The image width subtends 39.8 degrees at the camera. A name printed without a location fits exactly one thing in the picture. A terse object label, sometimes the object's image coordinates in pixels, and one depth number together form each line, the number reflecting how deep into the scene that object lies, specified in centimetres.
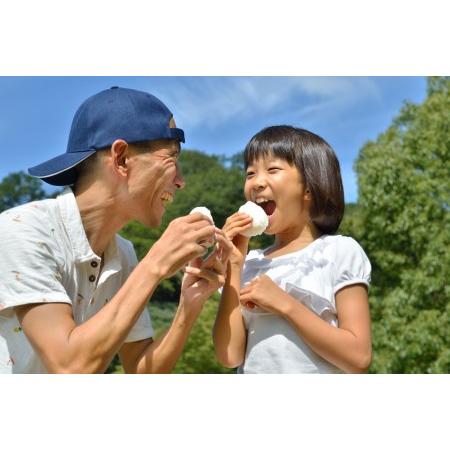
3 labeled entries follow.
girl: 237
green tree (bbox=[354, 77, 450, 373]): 1288
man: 208
